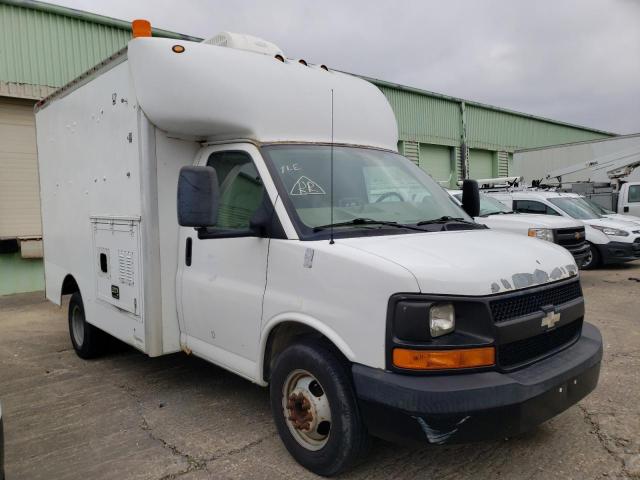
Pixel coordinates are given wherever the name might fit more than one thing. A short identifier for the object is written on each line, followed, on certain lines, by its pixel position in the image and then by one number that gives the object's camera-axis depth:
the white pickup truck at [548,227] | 9.38
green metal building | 9.74
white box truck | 2.74
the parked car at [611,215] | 12.37
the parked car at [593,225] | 11.28
